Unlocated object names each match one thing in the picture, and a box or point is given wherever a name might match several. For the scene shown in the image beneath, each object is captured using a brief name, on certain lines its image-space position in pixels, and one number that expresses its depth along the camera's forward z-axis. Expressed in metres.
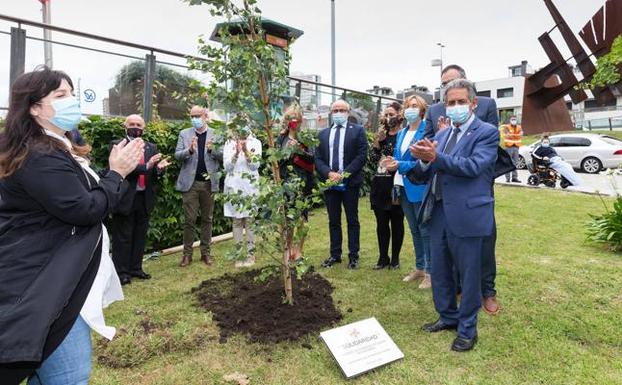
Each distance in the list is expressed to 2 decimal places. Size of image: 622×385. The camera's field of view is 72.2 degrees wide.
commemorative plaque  3.04
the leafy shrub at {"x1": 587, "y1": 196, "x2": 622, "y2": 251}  5.90
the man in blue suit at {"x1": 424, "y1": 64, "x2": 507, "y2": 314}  3.96
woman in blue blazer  4.64
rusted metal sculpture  19.97
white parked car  16.70
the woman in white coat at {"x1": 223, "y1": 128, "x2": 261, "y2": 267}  5.54
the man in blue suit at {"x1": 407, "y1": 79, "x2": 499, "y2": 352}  3.19
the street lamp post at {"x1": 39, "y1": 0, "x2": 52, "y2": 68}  5.56
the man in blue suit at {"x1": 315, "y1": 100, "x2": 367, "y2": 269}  5.45
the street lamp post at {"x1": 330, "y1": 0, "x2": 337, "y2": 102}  19.66
